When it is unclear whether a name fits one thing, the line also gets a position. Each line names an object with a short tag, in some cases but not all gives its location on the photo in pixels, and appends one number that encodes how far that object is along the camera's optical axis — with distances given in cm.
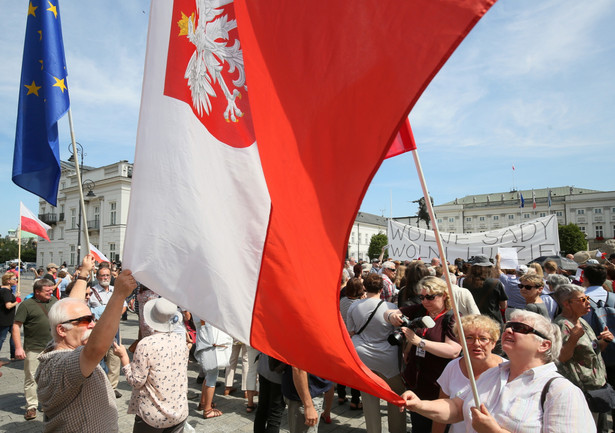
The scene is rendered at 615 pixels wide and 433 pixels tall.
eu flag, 349
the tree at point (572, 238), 6362
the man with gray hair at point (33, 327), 573
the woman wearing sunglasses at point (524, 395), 191
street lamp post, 263
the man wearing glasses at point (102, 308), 611
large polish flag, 153
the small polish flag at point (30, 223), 1023
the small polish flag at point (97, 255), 867
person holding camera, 347
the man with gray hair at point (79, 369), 214
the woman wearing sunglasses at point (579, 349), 360
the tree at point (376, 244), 6831
